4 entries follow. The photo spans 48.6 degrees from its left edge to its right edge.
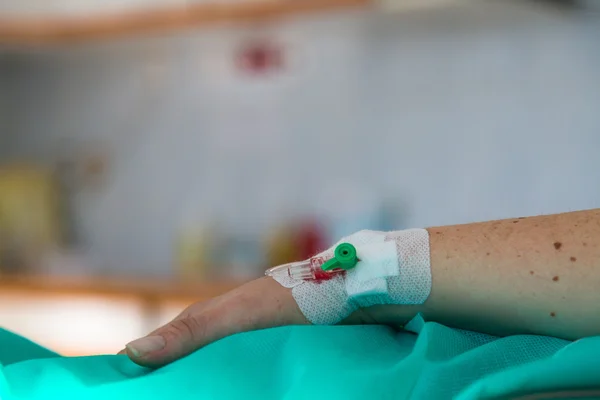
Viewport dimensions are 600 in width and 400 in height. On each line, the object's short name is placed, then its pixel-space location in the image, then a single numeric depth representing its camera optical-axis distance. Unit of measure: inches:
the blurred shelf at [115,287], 88.1
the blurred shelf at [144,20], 81.9
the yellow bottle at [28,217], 109.0
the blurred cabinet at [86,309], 91.8
